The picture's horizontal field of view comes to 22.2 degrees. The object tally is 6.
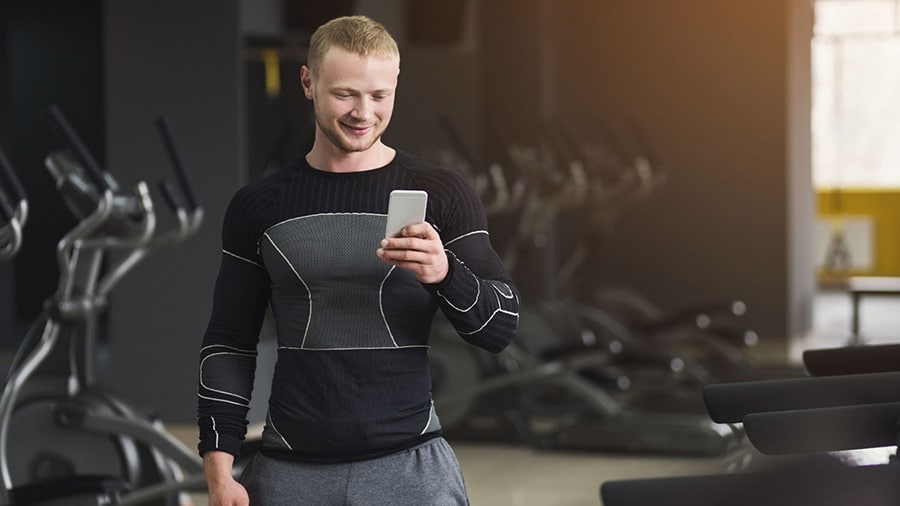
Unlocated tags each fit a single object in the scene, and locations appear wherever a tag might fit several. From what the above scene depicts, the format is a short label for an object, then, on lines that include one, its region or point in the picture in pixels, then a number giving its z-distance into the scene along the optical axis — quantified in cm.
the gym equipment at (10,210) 661
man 415
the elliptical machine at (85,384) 725
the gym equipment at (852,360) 486
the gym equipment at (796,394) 447
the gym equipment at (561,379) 1115
